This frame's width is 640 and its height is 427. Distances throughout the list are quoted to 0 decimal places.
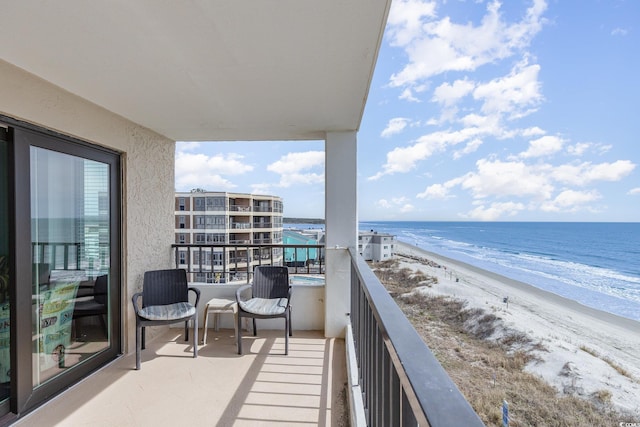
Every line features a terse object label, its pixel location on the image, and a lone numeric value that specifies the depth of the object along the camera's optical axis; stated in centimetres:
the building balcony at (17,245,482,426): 66
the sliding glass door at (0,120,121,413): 212
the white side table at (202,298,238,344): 352
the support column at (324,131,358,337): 364
